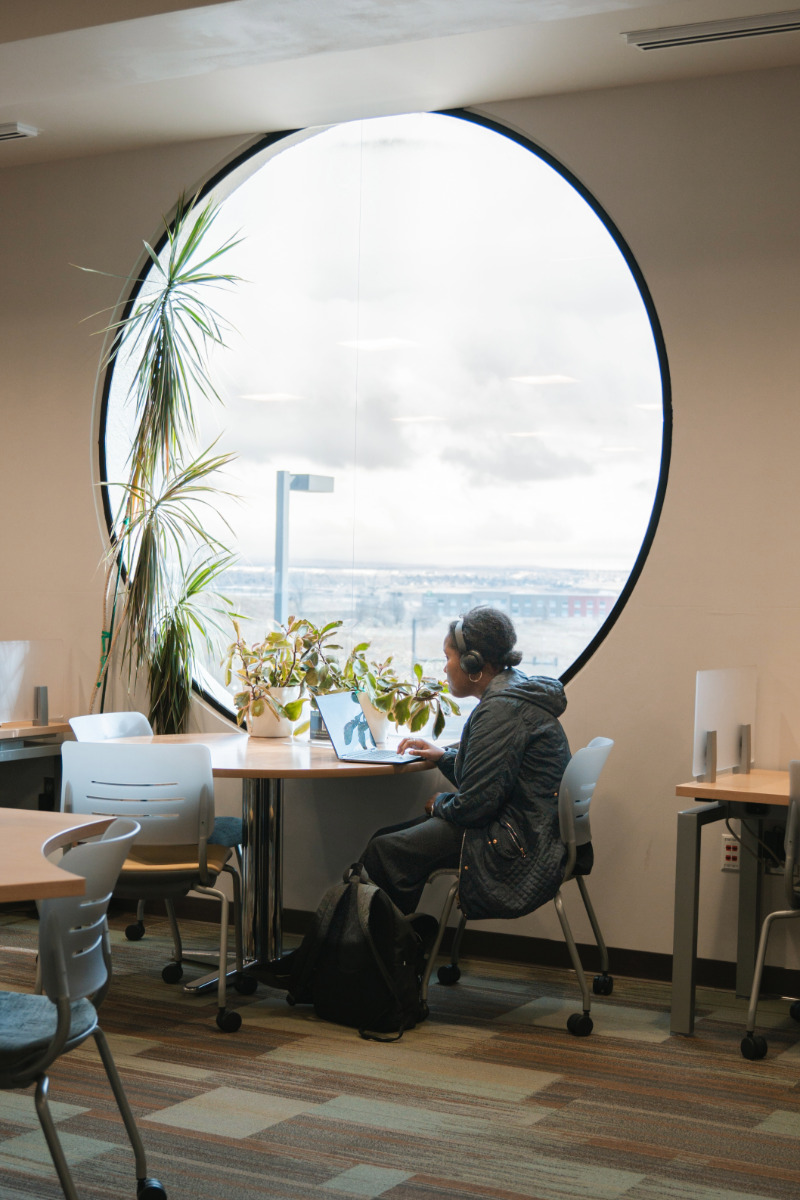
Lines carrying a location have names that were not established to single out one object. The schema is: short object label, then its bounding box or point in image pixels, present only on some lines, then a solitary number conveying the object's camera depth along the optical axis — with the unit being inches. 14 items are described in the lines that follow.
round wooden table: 168.9
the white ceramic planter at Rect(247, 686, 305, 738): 191.5
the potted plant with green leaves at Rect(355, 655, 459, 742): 178.1
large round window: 189.5
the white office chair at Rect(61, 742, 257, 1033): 148.3
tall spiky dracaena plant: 199.5
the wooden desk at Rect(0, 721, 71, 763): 197.5
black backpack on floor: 148.8
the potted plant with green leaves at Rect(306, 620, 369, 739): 184.2
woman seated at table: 153.1
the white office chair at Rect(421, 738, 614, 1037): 152.9
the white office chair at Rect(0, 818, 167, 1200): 86.1
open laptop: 169.2
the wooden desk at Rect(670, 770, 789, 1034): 148.1
